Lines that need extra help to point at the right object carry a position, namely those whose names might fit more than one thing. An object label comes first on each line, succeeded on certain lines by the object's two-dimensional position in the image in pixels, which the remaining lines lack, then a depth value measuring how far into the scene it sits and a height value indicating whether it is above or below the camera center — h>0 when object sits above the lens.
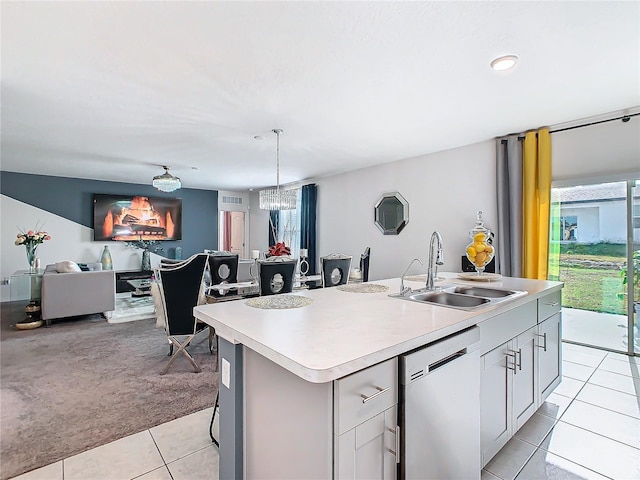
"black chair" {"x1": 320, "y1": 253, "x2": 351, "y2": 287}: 3.30 -0.30
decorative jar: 2.46 -0.07
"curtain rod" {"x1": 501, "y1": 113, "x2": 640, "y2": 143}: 3.08 +1.27
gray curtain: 3.74 +0.46
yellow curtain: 3.56 +0.48
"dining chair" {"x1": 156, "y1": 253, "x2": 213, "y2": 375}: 2.79 -0.50
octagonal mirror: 5.07 +0.49
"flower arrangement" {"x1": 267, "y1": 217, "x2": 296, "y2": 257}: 3.28 -0.10
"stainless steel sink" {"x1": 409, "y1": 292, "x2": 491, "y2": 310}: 1.93 -0.36
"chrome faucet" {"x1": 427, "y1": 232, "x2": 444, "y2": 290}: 1.95 -0.12
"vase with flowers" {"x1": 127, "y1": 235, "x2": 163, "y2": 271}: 7.30 -0.18
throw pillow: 4.55 -0.40
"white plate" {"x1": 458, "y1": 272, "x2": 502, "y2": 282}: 2.43 -0.28
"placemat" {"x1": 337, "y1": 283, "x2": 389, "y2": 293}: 2.14 -0.33
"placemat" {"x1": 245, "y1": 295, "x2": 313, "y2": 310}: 1.65 -0.34
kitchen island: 0.92 -0.46
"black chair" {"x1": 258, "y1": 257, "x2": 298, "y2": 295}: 2.88 -0.32
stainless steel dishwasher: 1.10 -0.65
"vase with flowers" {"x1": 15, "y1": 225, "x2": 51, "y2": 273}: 4.70 -0.03
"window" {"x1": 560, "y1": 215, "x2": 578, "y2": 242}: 3.60 +0.18
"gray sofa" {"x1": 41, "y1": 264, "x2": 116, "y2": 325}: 4.30 -0.77
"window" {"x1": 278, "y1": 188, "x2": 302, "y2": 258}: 7.27 +0.35
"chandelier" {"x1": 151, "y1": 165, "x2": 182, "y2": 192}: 4.93 +0.93
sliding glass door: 3.27 -0.18
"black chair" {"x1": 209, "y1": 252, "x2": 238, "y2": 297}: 3.68 -0.33
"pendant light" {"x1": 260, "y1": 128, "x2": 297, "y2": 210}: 4.21 +0.57
